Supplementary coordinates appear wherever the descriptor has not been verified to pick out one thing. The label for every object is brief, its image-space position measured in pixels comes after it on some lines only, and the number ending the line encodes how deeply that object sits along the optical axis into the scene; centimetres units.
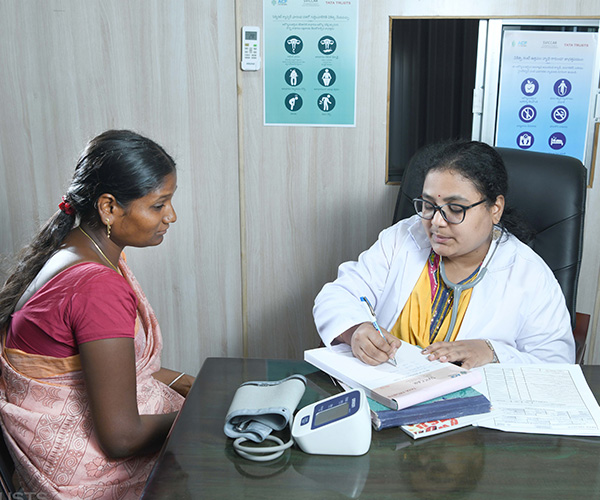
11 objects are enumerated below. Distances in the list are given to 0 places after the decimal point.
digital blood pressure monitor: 95
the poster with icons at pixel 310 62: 232
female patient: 112
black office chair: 179
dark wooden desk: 88
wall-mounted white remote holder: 234
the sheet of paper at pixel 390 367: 118
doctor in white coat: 154
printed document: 104
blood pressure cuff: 102
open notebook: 108
